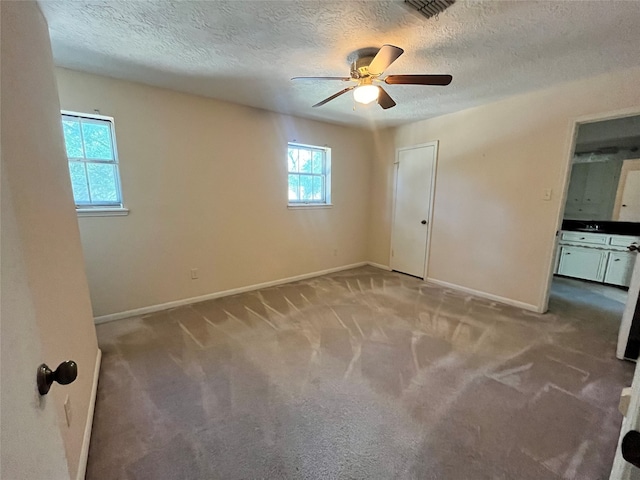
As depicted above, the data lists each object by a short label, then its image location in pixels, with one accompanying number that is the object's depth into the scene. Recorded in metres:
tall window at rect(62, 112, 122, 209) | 2.56
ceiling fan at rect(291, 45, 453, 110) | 1.84
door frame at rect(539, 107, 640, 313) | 2.50
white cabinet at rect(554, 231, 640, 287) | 3.88
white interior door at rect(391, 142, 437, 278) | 4.09
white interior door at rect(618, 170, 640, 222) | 4.12
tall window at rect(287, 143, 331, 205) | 4.09
